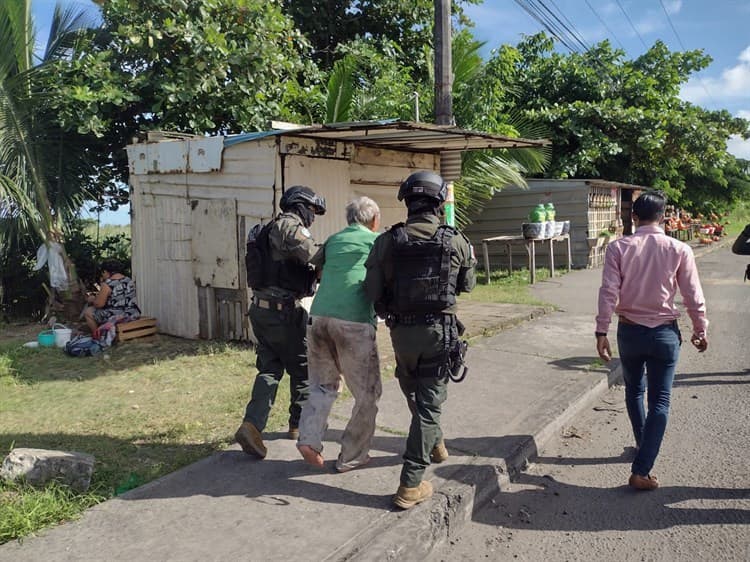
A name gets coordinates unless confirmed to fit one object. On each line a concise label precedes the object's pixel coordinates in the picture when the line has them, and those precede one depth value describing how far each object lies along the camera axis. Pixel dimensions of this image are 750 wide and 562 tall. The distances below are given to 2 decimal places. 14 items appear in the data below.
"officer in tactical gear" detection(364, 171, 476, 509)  3.40
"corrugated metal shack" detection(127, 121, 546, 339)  6.95
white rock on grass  3.69
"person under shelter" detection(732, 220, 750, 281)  5.41
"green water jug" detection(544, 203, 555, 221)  13.55
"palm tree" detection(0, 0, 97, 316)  8.82
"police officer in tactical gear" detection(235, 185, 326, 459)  4.09
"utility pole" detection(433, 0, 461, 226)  8.06
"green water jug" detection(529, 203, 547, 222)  12.76
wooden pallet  7.87
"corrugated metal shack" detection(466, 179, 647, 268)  15.27
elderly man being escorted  3.75
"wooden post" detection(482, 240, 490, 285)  13.34
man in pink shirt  3.69
